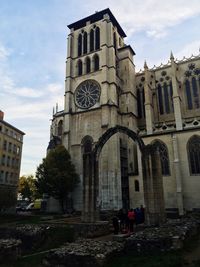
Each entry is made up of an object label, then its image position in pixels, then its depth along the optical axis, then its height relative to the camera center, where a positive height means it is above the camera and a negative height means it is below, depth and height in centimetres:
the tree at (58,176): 3075 +286
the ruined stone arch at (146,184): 1462 +78
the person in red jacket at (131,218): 1365 -133
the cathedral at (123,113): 2844 +1302
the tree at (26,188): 5894 +232
